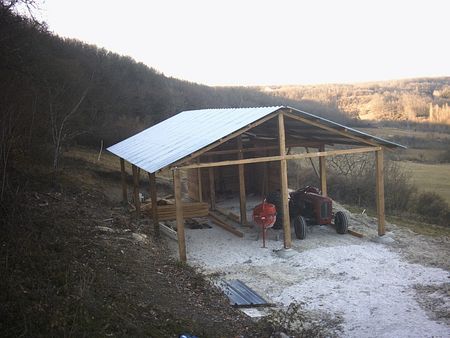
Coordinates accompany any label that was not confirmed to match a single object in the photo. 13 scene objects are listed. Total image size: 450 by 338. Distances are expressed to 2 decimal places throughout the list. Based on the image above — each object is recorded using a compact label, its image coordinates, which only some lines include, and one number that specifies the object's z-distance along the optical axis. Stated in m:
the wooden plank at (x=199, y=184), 19.67
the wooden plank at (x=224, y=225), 15.24
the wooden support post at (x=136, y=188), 16.80
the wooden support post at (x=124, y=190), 19.10
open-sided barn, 12.58
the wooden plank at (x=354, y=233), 14.91
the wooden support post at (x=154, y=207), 13.27
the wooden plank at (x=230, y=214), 17.30
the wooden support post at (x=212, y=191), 19.23
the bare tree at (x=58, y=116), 21.95
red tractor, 14.63
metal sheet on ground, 9.36
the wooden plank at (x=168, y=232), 14.26
